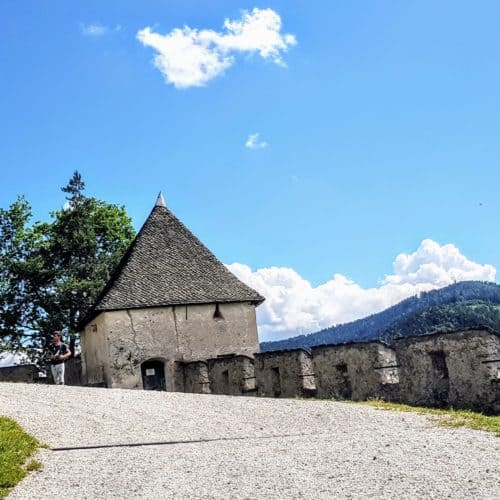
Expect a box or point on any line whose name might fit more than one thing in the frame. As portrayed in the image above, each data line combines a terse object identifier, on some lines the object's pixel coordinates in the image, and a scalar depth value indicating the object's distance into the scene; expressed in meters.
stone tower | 25.80
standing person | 20.98
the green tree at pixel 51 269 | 38.22
